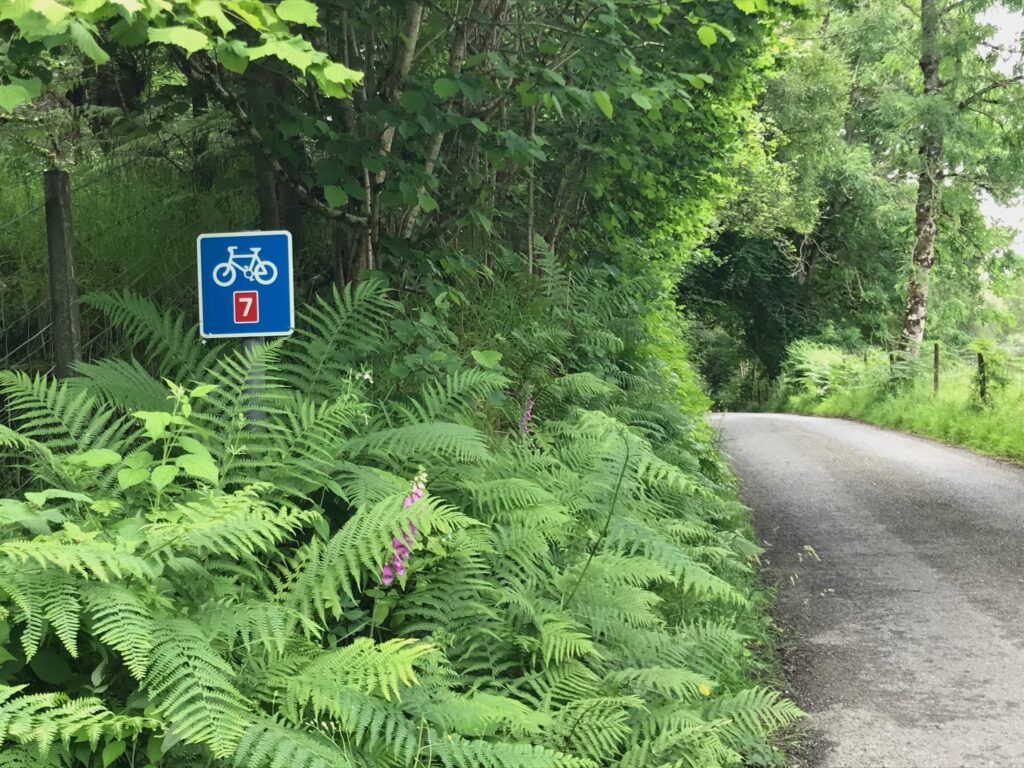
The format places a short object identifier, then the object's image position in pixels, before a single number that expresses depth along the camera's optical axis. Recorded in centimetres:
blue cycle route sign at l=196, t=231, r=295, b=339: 279
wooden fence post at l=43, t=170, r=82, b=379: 321
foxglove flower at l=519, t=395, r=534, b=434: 440
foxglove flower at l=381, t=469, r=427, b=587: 239
